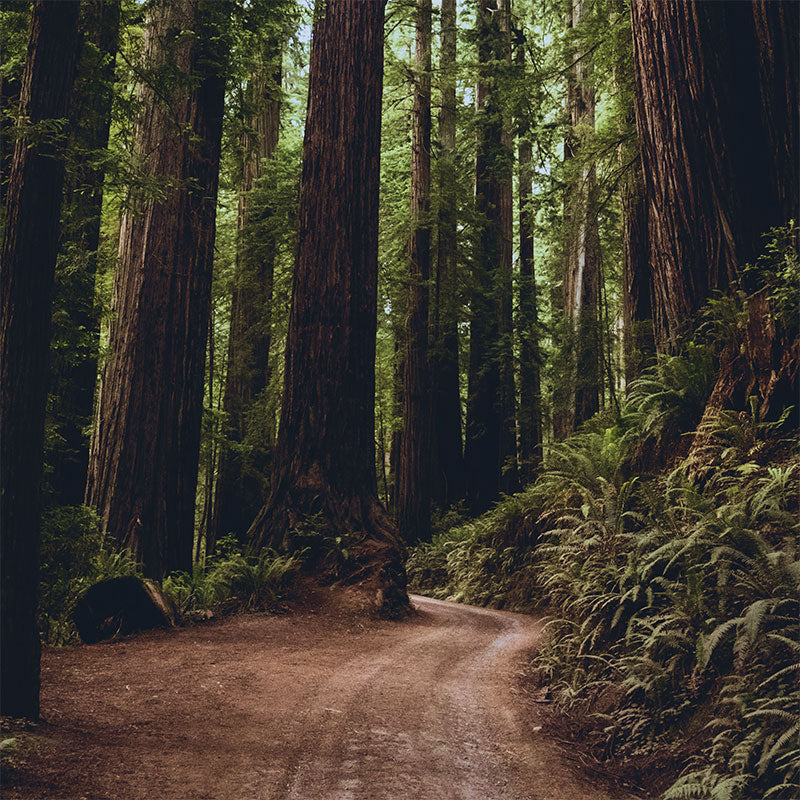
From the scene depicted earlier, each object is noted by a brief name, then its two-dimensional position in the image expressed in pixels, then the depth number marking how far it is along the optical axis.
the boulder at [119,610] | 6.23
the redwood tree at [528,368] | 18.42
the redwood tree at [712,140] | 7.18
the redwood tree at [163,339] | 8.29
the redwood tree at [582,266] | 11.97
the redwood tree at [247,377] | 14.46
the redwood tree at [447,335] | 17.78
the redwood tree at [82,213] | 4.95
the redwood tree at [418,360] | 16.25
